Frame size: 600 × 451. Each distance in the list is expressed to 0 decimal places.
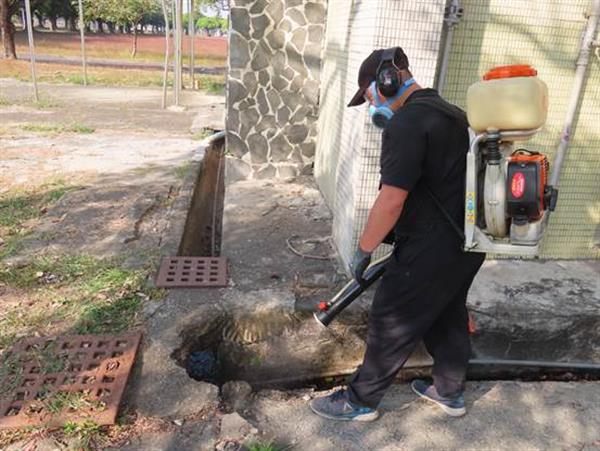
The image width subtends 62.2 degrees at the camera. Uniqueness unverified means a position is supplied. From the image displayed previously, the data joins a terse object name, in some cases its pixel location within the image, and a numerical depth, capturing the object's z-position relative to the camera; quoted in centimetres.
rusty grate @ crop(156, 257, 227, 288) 372
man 221
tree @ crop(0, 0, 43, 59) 2439
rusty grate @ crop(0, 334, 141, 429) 247
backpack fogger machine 207
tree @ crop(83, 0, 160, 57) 3023
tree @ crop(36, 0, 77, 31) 4594
